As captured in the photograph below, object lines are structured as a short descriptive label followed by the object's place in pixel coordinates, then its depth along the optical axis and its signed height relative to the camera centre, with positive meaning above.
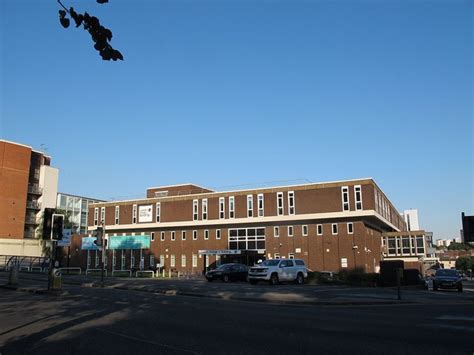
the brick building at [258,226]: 58.03 +5.76
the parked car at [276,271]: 33.62 -0.23
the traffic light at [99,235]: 27.70 +2.01
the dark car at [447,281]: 30.69 -0.93
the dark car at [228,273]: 40.16 -0.38
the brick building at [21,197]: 84.75 +13.66
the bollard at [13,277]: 26.50 -0.31
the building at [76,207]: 117.40 +15.64
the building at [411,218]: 128.80 +12.91
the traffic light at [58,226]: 20.86 +1.90
